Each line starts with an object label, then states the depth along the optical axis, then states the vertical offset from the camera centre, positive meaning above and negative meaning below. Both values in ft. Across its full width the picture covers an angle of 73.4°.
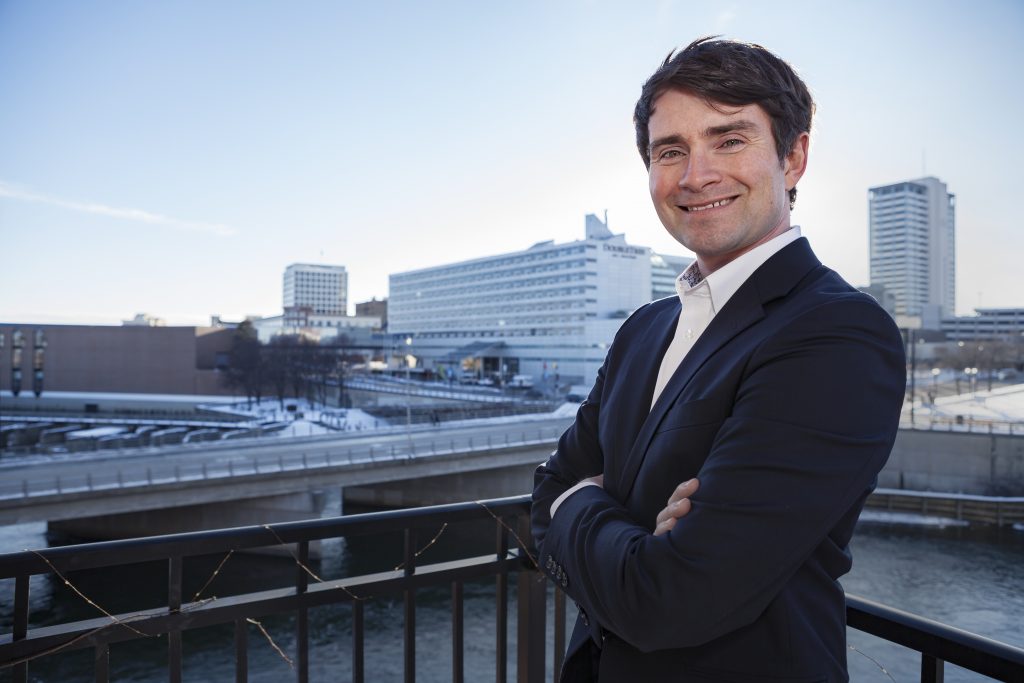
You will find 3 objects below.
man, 3.26 -0.45
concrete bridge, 58.49 -13.59
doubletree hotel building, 216.54 +12.21
